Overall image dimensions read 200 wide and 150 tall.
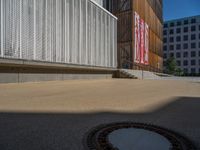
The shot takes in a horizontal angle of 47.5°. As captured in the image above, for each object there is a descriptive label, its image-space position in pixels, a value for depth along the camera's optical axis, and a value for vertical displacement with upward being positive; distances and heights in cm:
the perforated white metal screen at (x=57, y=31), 1172 +284
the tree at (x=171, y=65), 5988 +230
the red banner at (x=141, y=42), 3278 +500
